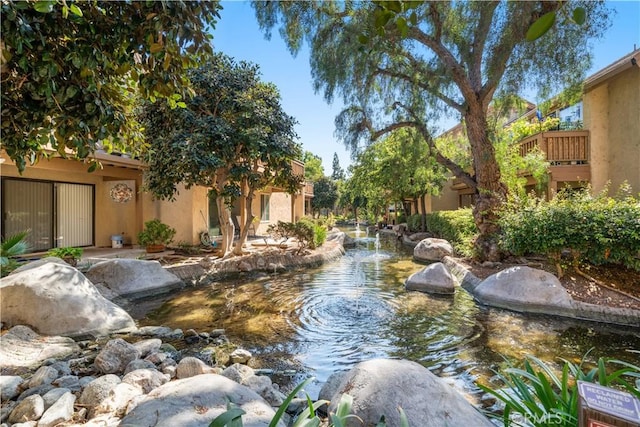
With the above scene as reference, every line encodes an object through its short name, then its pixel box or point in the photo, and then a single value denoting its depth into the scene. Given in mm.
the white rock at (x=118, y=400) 2803
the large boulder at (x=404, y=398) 2307
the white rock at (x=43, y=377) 3371
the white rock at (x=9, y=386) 3145
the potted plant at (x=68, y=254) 7746
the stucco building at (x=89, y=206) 9812
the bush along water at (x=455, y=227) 11755
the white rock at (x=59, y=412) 2617
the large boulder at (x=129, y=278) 7445
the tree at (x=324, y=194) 38469
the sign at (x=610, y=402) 1260
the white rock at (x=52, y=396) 2908
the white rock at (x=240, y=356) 4508
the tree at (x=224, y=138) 9227
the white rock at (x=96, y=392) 2969
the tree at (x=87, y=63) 2350
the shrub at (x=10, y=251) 6180
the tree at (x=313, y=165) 48644
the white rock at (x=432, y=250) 12762
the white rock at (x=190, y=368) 3688
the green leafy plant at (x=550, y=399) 1826
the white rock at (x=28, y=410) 2738
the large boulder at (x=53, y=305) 5078
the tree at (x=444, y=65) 8305
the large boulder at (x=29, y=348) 4070
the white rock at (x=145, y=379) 3285
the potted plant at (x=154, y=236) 11016
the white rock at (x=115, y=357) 3820
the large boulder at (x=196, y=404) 2139
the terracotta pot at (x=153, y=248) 11102
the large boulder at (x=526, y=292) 6469
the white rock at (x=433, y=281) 8172
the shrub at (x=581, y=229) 6277
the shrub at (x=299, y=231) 12945
